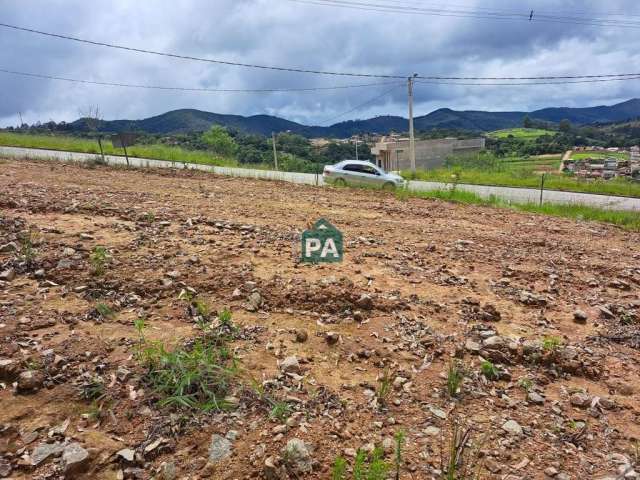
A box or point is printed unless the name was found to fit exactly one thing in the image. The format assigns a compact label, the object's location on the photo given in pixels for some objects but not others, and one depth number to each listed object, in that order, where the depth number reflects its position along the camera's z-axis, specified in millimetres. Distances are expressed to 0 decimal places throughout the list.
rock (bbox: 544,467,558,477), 1861
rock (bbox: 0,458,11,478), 1694
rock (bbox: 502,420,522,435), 2096
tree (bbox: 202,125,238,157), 37500
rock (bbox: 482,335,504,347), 2830
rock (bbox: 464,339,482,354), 2795
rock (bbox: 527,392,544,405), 2348
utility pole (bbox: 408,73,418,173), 25438
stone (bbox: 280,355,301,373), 2467
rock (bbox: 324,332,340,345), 2797
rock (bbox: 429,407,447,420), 2197
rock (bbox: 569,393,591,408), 2357
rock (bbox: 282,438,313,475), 1806
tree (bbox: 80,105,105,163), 17403
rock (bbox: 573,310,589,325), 3383
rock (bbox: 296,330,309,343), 2793
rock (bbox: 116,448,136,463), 1807
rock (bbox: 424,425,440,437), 2069
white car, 15453
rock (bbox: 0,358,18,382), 2242
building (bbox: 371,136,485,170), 42625
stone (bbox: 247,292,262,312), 3176
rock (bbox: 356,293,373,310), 3285
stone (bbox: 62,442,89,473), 1728
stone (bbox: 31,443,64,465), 1769
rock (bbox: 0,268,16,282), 3346
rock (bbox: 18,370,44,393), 2158
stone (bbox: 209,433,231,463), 1853
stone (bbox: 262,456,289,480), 1764
